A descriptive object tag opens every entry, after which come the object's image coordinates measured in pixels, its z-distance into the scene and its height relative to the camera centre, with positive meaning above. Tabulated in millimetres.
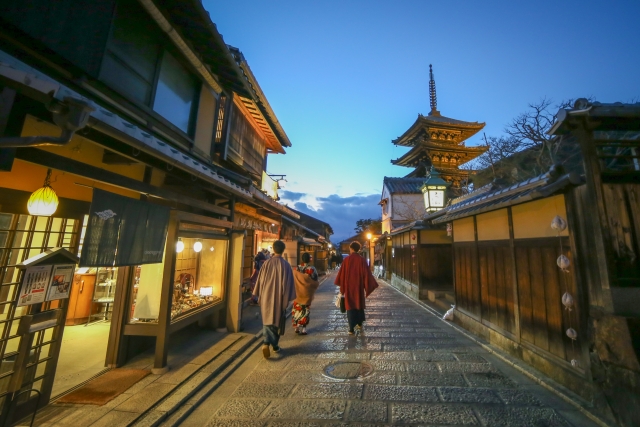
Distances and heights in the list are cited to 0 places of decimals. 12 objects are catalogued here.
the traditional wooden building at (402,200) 30688 +7498
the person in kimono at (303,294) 7419 -966
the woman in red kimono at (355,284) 7766 -679
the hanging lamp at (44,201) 3562 +685
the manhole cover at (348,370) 5039 -2177
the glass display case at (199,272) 7043 -472
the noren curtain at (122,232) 3803 +360
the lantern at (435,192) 11867 +3249
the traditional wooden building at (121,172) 3420 +1341
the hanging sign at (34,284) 3236 -432
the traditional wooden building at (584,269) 3693 +2
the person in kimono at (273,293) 6070 -798
